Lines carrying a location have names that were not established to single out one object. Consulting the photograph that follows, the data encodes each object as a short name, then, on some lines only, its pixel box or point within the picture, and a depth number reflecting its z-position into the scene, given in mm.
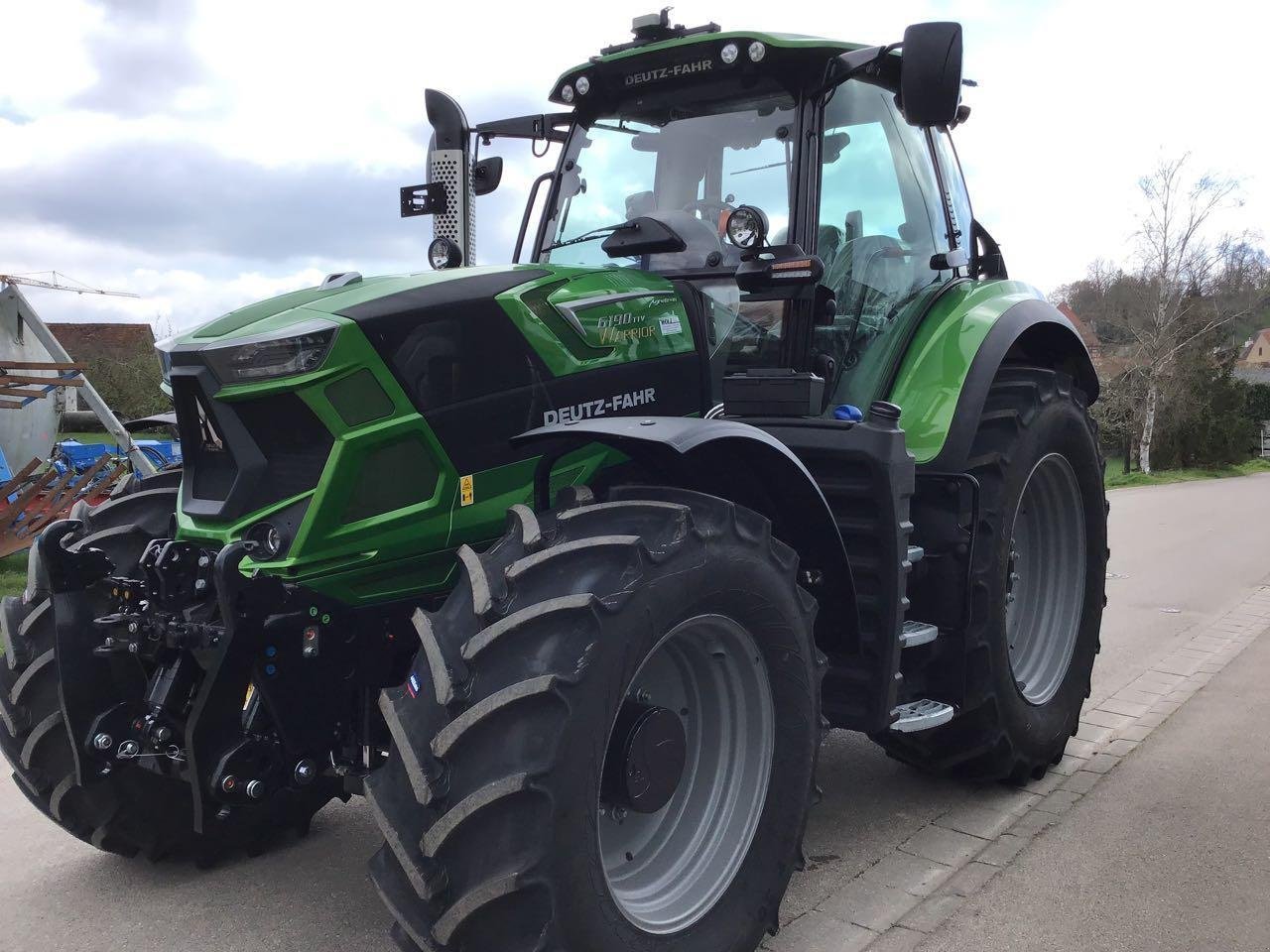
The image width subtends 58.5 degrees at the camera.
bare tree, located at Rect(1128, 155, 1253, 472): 33531
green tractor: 2418
